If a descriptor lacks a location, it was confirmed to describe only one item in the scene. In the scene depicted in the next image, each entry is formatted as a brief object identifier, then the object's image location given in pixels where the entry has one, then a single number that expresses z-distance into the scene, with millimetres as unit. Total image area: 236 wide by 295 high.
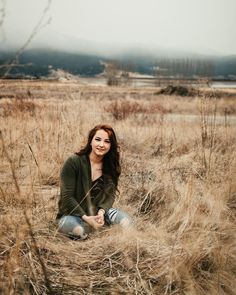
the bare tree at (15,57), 1364
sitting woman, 2420
